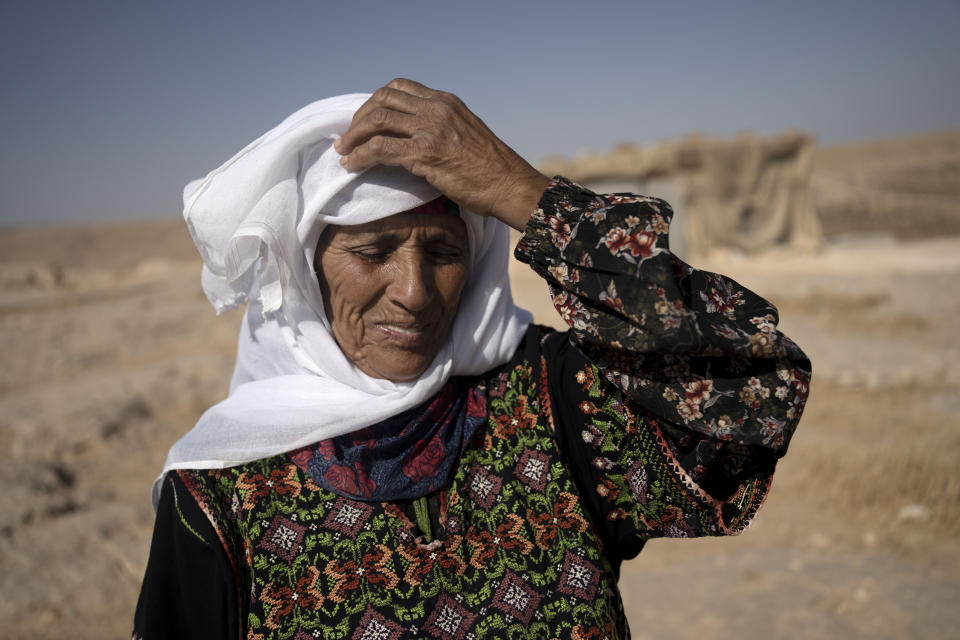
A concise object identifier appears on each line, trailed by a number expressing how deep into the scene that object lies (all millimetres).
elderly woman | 574
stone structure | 12429
